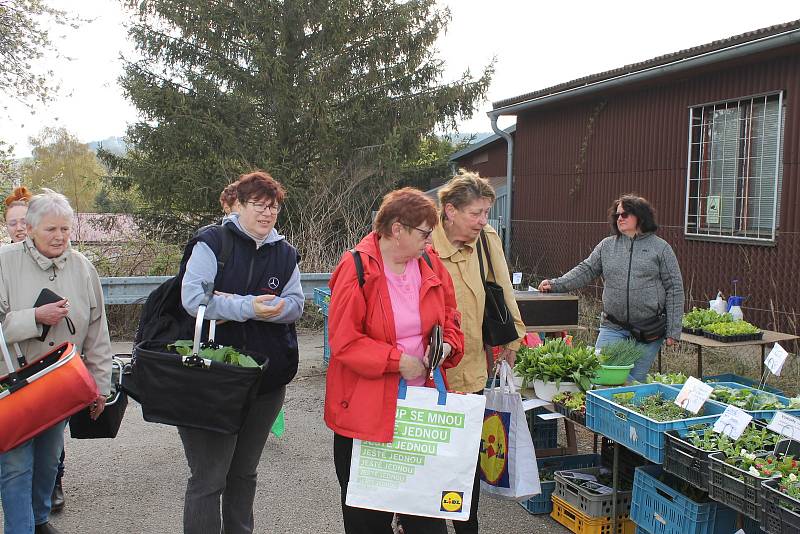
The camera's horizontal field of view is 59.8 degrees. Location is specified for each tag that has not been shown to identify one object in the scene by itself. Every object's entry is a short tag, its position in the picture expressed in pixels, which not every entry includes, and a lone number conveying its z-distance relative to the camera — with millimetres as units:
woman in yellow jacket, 3555
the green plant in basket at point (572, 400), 4281
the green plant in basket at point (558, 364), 4473
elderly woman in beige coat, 3324
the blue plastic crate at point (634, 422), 3574
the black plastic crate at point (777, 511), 2775
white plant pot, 4492
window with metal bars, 9156
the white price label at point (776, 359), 4281
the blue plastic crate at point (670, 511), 3430
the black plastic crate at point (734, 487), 2982
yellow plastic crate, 4004
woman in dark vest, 3012
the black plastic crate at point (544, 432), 5141
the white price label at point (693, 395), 3697
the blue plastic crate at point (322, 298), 7870
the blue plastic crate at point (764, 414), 3781
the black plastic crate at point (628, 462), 4355
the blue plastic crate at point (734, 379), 6375
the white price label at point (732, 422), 3340
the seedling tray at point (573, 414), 4184
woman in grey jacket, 5180
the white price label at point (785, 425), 3281
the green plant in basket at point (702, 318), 6547
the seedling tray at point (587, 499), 4012
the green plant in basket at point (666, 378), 4543
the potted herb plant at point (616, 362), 4574
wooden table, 6137
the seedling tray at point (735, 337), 6199
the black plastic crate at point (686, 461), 3254
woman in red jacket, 2816
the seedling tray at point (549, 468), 4461
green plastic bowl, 4566
